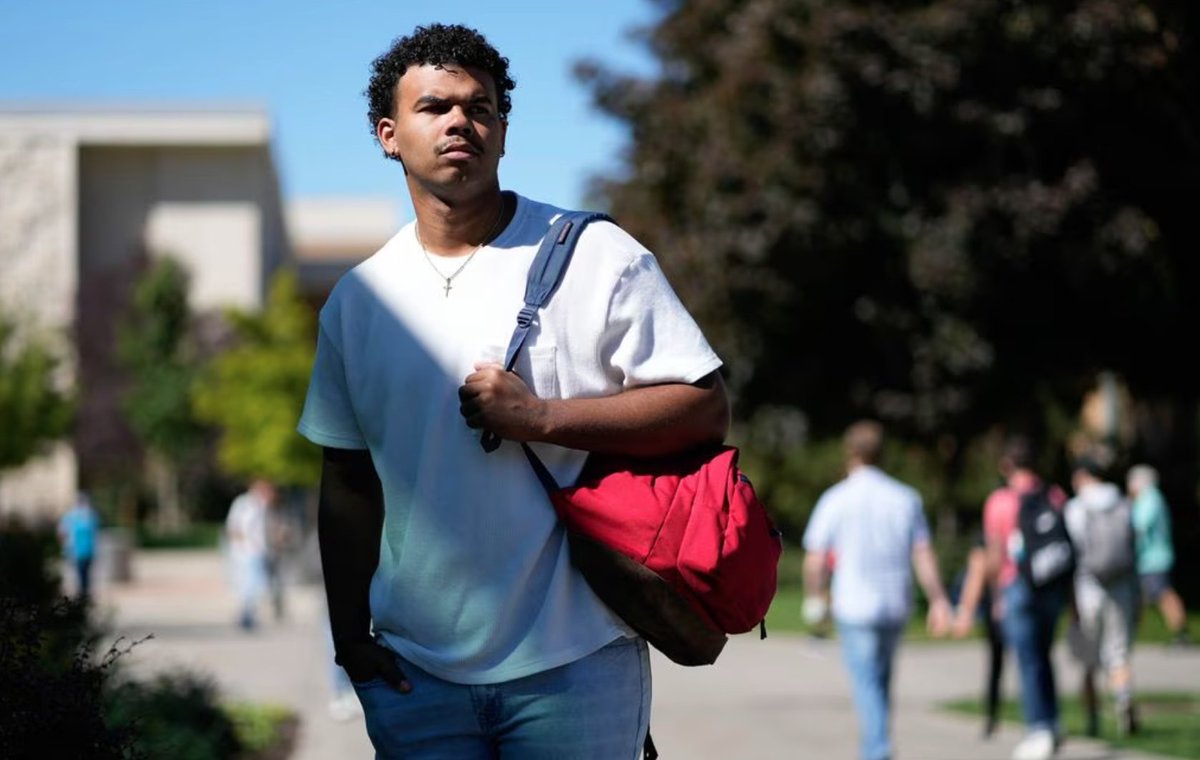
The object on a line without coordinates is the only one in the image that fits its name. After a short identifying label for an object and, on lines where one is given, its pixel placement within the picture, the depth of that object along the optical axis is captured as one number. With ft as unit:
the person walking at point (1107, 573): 40.27
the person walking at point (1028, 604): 35.63
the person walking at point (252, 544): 79.15
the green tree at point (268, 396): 139.85
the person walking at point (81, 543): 84.48
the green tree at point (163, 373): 212.23
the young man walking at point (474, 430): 10.34
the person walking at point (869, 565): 31.04
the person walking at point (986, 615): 37.86
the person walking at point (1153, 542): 62.64
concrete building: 228.02
